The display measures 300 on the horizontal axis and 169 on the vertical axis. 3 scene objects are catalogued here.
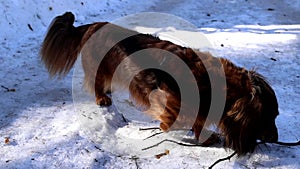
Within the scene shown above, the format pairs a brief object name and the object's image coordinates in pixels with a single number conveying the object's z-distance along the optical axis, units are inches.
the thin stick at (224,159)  99.3
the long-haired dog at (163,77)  95.3
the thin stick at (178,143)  108.5
